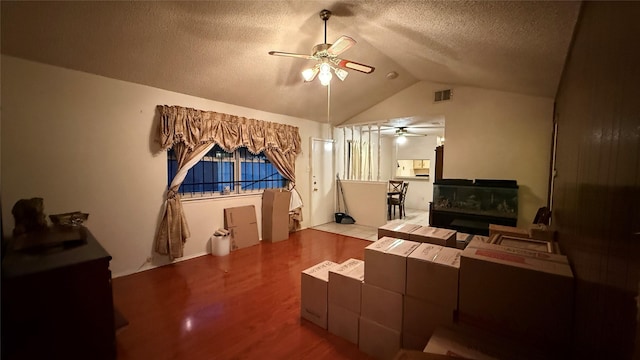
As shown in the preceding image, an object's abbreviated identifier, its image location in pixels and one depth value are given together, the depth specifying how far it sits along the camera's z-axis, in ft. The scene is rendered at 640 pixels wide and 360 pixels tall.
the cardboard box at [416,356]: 3.62
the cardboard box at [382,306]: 5.64
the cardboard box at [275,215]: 14.67
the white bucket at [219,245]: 12.43
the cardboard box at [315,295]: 7.01
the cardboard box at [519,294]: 3.76
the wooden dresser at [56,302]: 4.82
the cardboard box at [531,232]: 6.98
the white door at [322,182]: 18.45
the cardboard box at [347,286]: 6.31
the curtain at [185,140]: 10.92
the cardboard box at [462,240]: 8.09
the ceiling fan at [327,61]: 8.14
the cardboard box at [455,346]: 3.91
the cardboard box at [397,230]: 7.53
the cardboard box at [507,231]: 7.73
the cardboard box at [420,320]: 5.07
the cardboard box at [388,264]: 5.55
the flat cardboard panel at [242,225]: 13.43
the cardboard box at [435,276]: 4.87
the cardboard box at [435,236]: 6.95
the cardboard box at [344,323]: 6.38
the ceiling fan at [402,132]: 21.83
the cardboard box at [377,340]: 5.72
